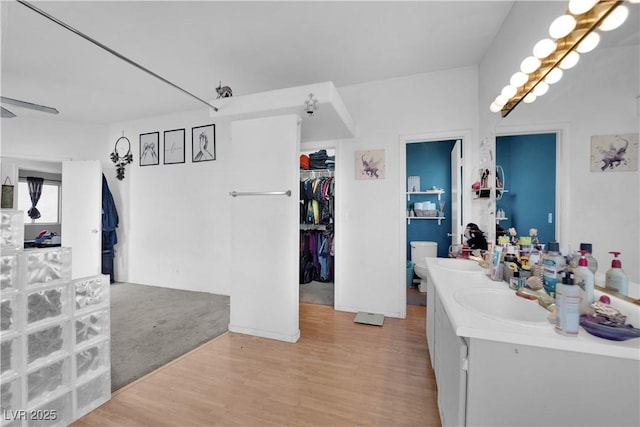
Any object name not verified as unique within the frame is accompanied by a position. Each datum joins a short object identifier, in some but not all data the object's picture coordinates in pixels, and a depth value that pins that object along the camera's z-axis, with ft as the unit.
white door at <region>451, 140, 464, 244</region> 9.65
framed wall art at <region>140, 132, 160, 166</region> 13.03
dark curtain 15.80
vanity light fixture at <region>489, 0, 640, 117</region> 3.15
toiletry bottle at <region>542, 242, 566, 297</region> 3.79
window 15.57
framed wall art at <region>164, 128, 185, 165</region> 12.56
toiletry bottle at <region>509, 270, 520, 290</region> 4.29
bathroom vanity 2.52
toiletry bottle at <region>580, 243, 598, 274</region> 3.37
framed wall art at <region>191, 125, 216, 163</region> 12.00
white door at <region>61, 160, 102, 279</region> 12.85
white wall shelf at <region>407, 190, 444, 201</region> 12.89
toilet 11.85
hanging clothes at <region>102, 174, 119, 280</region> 13.39
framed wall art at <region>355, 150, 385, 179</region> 9.48
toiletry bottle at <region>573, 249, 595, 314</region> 3.14
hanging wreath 13.41
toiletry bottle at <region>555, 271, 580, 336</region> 2.69
